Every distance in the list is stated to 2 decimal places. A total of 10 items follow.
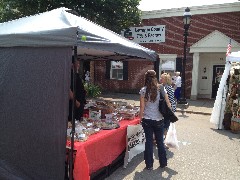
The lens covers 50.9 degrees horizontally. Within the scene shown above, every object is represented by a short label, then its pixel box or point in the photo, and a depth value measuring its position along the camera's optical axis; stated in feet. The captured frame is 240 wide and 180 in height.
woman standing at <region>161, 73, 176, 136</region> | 18.65
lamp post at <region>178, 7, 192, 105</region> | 41.53
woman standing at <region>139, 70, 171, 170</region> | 15.19
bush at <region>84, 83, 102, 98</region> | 41.81
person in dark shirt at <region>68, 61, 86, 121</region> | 16.11
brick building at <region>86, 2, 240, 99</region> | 47.60
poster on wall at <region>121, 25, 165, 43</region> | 53.52
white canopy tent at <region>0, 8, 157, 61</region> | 11.30
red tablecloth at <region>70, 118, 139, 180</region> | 12.16
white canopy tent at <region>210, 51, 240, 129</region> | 27.73
